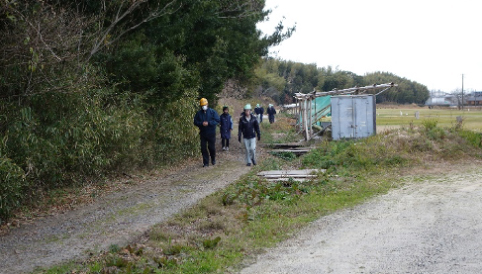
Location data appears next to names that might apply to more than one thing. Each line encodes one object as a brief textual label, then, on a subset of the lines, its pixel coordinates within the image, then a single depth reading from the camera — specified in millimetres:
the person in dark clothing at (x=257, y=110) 36725
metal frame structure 21016
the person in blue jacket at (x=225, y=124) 17469
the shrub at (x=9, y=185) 7336
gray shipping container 20781
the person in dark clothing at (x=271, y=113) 37688
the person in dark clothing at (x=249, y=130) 14773
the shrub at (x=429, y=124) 17109
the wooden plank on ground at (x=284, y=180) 11742
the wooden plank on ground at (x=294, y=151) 19250
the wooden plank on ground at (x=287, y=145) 21581
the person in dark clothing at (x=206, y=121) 14445
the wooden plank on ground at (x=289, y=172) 12719
